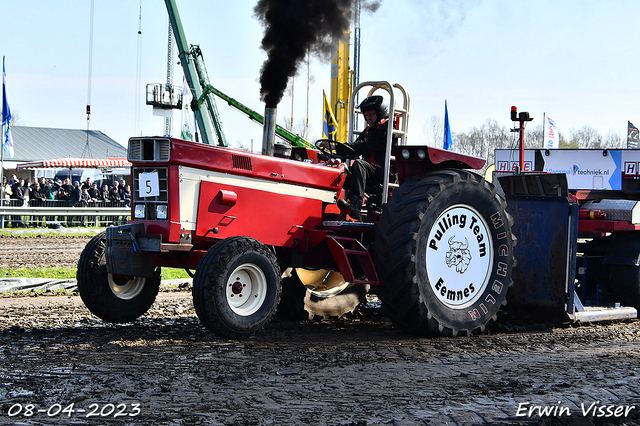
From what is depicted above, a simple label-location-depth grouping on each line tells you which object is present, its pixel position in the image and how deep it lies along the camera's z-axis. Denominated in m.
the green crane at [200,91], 27.82
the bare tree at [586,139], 74.88
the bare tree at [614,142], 71.39
